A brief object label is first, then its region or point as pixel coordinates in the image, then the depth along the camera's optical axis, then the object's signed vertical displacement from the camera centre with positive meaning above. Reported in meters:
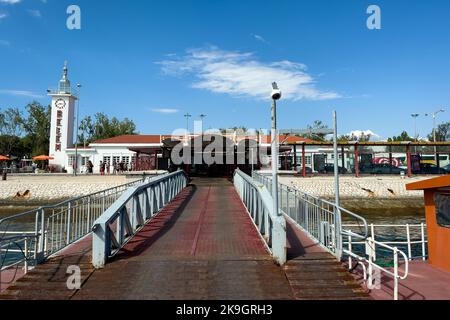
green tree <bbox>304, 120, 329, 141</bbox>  97.56 +14.26
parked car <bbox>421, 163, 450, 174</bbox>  40.41 +0.45
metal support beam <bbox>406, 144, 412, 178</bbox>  35.00 +0.59
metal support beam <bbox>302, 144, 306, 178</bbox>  34.80 +0.75
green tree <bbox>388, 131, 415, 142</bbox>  92.71 +10.00
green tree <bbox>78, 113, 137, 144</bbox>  85.12 +11.37
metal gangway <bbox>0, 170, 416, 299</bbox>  6.21 -1.20
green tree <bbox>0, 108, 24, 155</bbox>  65.25 +8.06
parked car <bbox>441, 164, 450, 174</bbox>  39.97 +0.45
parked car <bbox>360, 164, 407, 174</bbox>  41.47 +0.47
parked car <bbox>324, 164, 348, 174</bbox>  40.88 +0.47
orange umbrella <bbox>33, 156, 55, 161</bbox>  47.78 +2.13
